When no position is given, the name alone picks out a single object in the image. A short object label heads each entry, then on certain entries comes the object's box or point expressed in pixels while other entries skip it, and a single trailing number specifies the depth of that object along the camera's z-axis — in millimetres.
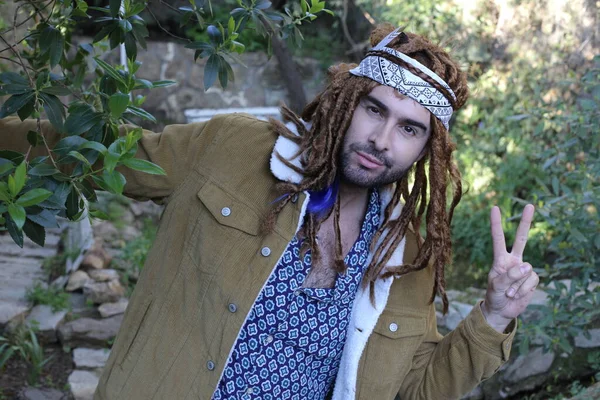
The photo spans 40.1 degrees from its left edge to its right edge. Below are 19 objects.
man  2188
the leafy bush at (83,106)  1463
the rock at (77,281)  4980
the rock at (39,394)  3934
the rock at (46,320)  4477
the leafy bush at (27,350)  4102
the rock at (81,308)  4754
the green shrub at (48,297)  4695
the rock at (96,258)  5152
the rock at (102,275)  5025
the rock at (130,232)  5954
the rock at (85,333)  4488
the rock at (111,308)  4699
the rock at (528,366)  4098
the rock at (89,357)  4328
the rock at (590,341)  3988
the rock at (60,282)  4941
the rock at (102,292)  4855
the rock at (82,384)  4016
